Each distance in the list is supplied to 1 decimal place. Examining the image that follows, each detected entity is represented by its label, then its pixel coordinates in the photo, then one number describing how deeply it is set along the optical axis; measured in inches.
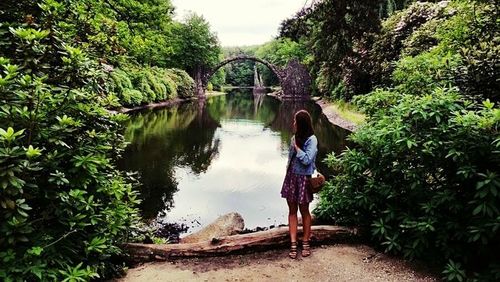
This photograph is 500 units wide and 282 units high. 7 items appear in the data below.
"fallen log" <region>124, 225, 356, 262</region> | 179.2
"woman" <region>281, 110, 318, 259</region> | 178.7
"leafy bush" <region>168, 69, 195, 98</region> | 1653.5
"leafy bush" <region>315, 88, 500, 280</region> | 139.5
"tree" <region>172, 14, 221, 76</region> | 2076.8
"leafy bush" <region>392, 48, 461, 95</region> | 208.2
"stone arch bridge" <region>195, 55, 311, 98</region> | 2052.2
